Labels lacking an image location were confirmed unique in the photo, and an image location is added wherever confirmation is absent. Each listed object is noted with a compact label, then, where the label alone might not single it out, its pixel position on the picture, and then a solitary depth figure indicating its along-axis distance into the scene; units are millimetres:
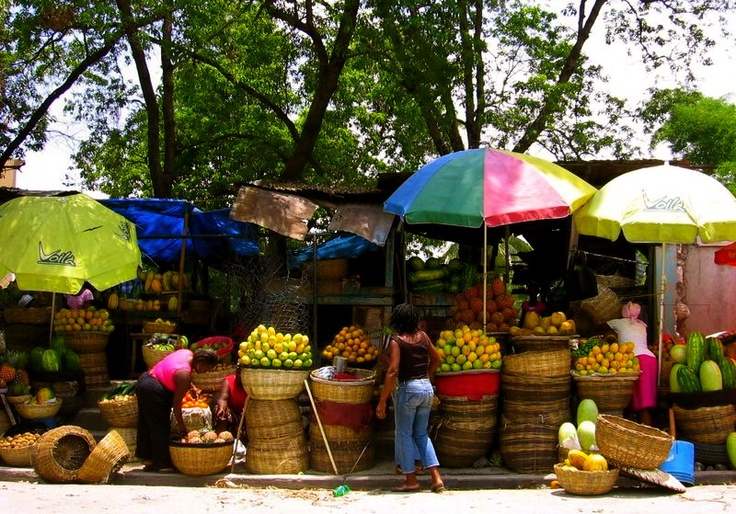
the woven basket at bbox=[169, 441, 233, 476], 7965
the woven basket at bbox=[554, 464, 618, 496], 7012
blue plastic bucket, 7527
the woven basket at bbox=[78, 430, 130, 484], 7934
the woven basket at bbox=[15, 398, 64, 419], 9219
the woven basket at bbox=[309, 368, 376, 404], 8195
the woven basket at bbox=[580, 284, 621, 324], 9656
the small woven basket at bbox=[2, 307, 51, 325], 10992
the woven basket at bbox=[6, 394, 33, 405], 9234
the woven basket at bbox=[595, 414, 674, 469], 7059
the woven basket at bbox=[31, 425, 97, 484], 7961
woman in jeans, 7359
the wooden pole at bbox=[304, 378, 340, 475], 8167
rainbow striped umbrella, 8102
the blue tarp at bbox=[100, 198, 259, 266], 12797
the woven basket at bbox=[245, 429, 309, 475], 8211
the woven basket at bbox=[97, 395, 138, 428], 8828
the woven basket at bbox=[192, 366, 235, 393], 9383
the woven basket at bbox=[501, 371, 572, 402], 8148
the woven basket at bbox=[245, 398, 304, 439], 8266
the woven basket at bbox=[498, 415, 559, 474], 8062
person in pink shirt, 8156
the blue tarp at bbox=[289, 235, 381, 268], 11961
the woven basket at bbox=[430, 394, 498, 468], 8234
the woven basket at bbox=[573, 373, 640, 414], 8227
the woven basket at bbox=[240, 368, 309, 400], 8188
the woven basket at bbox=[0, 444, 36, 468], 8562
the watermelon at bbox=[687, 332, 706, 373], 8406
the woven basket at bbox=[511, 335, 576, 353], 8328
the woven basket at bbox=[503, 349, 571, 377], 8148
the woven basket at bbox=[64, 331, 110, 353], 10602
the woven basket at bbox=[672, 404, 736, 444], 8133
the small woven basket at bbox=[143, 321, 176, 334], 11305
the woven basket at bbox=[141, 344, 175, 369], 9891
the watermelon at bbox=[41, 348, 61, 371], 9750
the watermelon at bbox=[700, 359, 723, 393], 8203
